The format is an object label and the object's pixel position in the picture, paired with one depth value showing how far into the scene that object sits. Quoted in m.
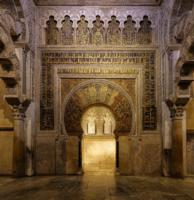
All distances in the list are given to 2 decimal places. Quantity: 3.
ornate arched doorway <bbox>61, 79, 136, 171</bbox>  6.89
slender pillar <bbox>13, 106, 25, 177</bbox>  6.38
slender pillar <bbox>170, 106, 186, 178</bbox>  6.31
